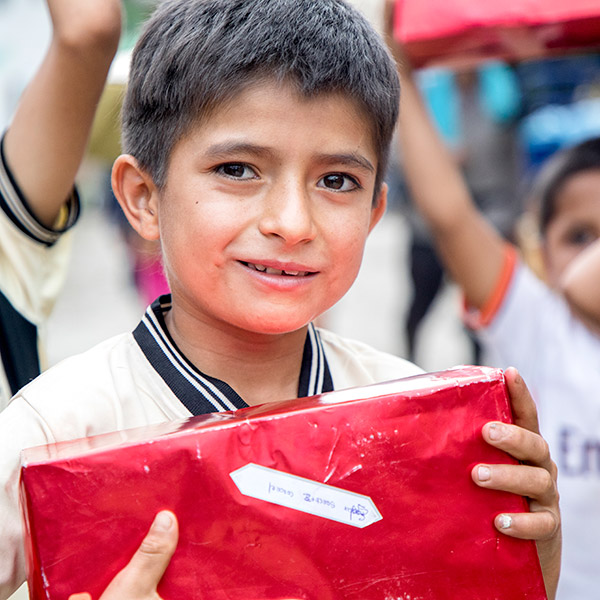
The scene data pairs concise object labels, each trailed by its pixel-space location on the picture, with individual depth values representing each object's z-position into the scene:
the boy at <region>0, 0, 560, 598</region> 0.98
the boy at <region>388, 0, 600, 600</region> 1.78
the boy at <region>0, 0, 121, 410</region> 1.25
